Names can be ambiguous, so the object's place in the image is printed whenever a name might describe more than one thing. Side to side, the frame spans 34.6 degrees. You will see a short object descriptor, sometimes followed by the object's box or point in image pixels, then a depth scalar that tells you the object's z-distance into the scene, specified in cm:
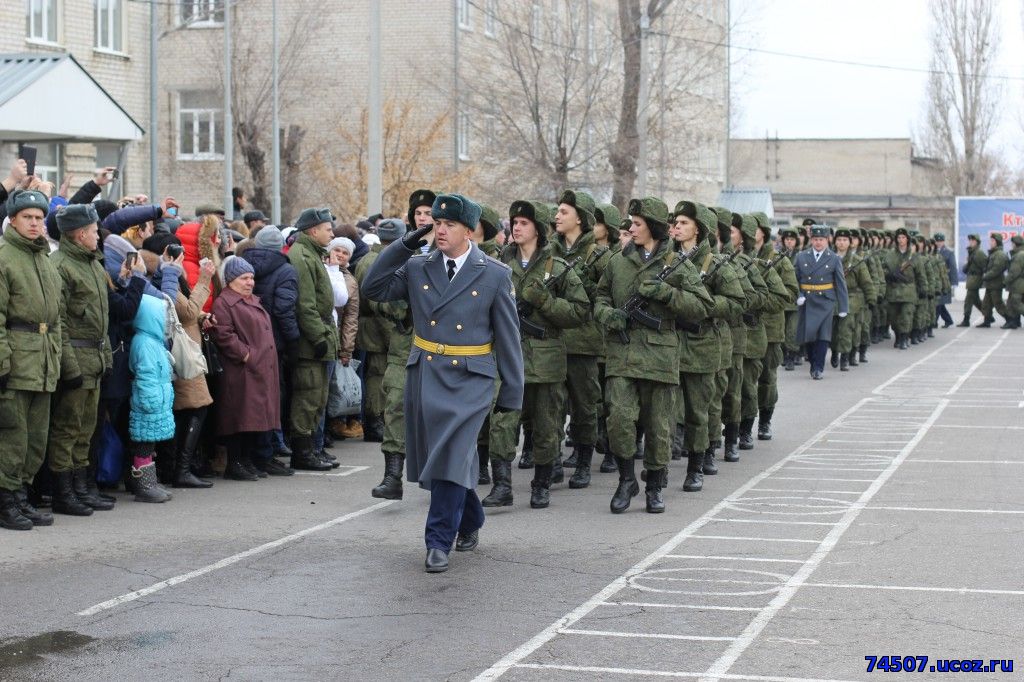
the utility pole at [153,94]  2828
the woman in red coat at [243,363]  1174
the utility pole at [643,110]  3198
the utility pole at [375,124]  2148
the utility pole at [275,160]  3082
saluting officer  866
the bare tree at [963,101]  6038
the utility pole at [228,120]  3028
